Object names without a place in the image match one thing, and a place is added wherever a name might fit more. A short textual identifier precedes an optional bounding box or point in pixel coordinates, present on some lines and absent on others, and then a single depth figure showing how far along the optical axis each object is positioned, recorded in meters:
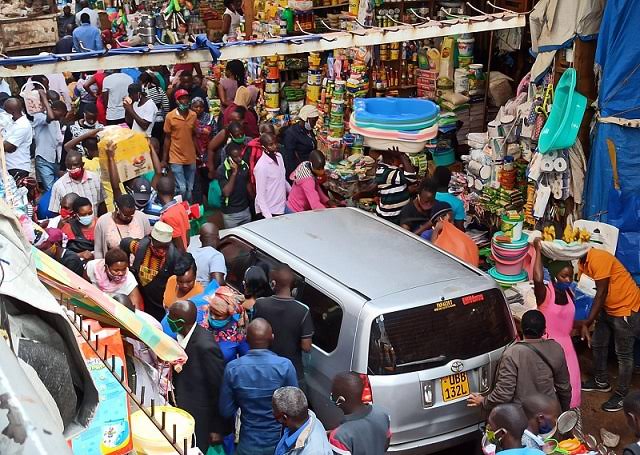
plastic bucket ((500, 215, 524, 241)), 8.40
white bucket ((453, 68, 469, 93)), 11.20
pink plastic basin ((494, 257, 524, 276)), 8.13
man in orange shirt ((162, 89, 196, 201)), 10.58
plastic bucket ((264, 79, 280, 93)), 13.41
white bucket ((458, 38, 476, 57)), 11.09
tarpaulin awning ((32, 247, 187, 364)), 3.13
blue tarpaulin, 7.58
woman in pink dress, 6.43
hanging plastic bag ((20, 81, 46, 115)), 10.38
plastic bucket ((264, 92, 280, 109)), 13.45
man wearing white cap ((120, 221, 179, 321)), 6.86
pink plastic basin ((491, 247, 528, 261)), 8.10
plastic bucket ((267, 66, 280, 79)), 13.41
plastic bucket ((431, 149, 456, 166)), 11.08
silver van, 5.79
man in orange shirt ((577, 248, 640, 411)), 6.91
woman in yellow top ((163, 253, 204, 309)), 6.34
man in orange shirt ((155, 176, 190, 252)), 7.77
